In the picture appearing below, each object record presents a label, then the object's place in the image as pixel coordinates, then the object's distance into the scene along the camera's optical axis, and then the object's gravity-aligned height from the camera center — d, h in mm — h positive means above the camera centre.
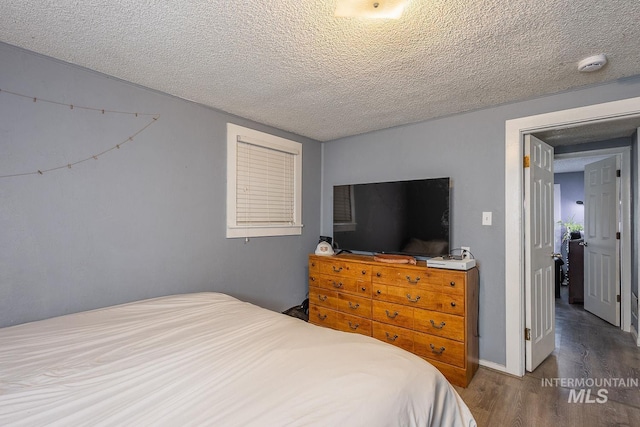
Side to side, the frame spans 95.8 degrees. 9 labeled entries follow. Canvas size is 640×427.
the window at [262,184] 2670 +333
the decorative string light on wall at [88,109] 1631 +658
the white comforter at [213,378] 832 -561
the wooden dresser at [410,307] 2186 -760
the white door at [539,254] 2359 -304
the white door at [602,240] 3352 -255
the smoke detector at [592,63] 1686 +938
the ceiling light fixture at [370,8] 1230 +914
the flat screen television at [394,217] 2574 +7
